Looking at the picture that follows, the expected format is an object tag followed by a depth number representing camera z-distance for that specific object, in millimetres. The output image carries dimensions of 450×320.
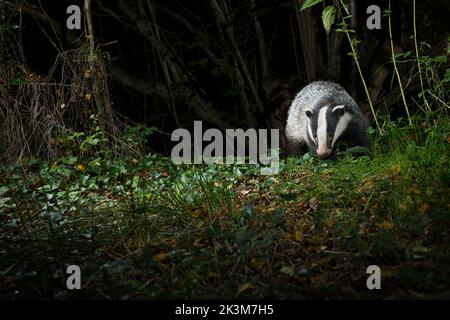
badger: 5961
